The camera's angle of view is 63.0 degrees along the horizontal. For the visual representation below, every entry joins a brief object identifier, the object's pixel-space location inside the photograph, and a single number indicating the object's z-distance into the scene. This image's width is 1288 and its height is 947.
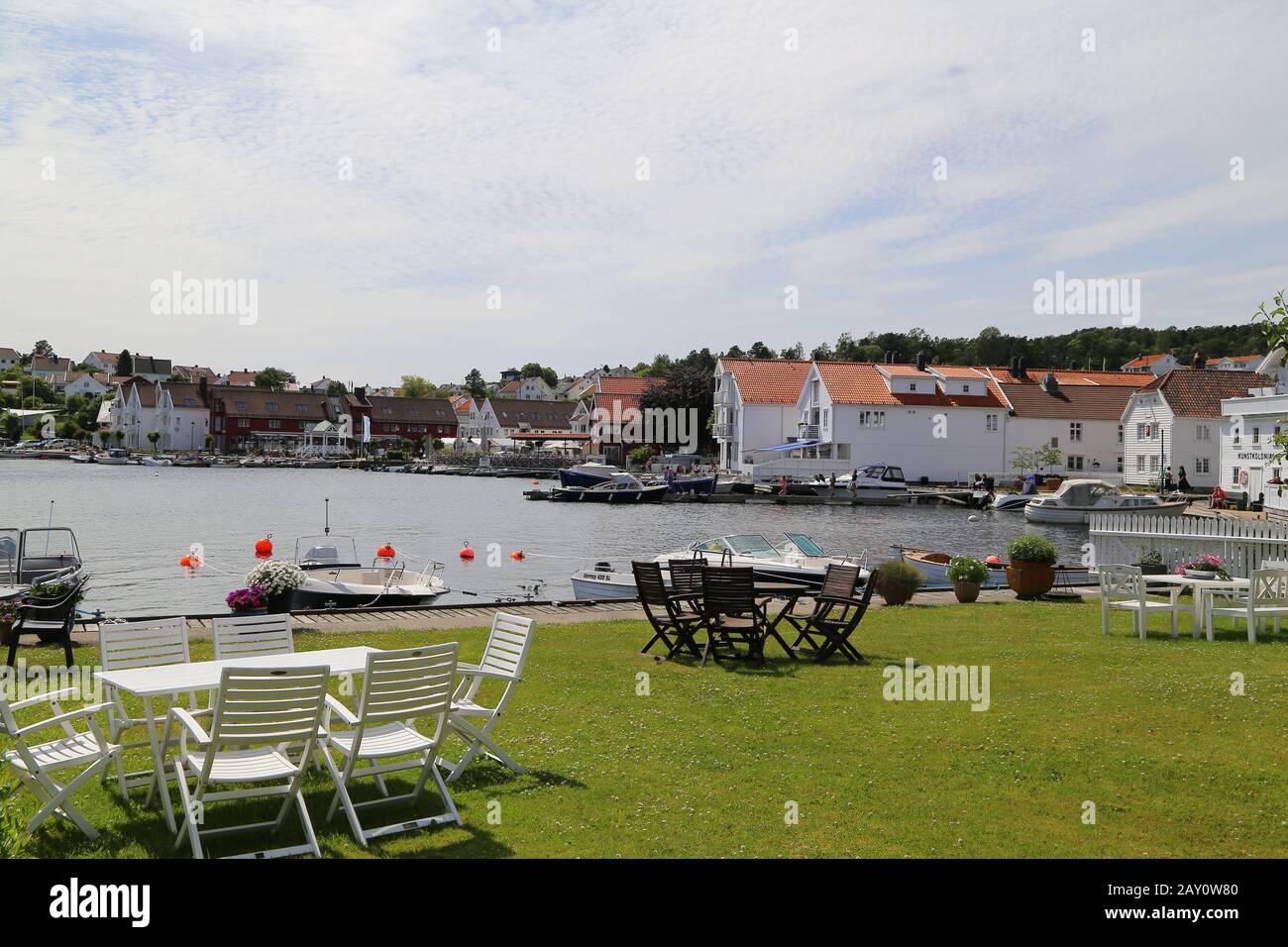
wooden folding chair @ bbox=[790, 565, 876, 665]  13.32
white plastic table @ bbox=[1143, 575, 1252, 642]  14.62
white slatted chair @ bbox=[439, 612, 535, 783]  7.75
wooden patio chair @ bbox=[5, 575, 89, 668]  12.48
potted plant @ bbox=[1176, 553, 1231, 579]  17.81
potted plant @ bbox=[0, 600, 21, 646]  13.41
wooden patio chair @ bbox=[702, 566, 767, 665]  13.08
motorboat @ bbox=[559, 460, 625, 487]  84.75
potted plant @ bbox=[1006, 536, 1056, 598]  20.06
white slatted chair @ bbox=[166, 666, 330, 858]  6.20
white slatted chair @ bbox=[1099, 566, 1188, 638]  14.63
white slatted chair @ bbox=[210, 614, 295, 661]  8.88
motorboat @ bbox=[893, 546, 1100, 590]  25.33
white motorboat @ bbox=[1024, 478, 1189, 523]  61.38
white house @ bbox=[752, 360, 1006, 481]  81.94
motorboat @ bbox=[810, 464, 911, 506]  74.56
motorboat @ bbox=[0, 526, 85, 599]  20.30
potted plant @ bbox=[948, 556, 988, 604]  19.83
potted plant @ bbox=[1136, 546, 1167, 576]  21.73
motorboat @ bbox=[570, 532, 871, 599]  23.34
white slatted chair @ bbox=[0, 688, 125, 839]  6.32
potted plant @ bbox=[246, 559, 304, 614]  15.13
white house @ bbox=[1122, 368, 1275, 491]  73.81
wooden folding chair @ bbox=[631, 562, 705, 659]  13.50
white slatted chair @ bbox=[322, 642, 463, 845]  6.74
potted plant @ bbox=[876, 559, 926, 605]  19.64
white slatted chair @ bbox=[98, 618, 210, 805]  8.19
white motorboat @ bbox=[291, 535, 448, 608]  24.01
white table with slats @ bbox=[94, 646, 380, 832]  6.84
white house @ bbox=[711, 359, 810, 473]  89.31
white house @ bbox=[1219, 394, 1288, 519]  56.41
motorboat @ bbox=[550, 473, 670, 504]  78.94
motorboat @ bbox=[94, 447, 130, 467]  144.62
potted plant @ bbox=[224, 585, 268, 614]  14.88
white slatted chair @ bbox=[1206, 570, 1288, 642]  14.16
